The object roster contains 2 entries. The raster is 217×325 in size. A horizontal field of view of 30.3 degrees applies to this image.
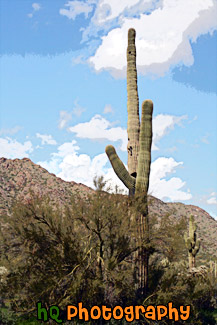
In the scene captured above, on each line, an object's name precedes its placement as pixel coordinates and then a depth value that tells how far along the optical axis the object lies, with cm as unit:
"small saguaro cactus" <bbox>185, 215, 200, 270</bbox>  2438
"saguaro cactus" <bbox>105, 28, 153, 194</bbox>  1526
